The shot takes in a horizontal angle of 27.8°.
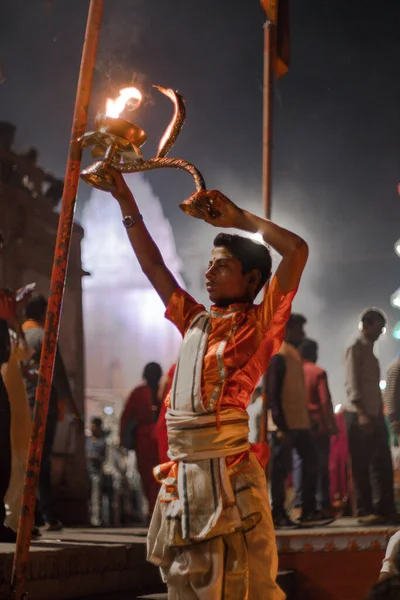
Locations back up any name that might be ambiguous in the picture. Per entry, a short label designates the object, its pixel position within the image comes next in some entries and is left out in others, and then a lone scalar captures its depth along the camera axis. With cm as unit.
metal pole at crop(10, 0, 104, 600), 297
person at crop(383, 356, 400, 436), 635
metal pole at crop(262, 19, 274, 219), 580
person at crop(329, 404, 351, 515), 950
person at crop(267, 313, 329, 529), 634
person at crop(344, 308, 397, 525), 653
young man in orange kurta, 275
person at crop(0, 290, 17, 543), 448
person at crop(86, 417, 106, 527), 1013
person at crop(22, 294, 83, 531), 557
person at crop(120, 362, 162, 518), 751
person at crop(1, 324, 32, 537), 494
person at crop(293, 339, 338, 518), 703
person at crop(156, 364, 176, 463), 609
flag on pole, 691
